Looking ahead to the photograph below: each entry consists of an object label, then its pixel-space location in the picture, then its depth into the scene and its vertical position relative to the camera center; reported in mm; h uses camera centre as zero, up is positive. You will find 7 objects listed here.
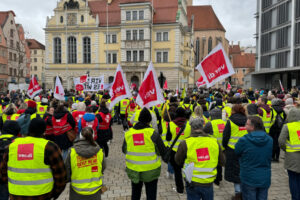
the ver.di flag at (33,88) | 12953 +67
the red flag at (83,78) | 15281 +655
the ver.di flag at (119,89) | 7598 +21
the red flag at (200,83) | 11477 +326
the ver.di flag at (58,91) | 11180 -68
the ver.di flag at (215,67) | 7453 +695
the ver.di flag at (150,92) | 5777 -48
